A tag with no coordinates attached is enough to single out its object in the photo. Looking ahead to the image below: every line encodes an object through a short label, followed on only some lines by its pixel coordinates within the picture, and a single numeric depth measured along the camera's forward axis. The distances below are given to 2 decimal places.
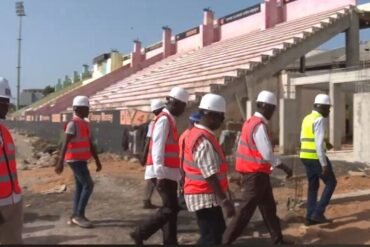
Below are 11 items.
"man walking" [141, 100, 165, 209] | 7.59
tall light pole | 60.62
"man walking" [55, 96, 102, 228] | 6.91
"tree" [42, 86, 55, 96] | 90.21
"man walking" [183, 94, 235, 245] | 4.30
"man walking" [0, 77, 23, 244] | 3.93
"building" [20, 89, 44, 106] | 93.21
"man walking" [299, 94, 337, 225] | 6.62
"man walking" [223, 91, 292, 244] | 5.36
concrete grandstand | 21.50
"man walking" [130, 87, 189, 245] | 5.39
